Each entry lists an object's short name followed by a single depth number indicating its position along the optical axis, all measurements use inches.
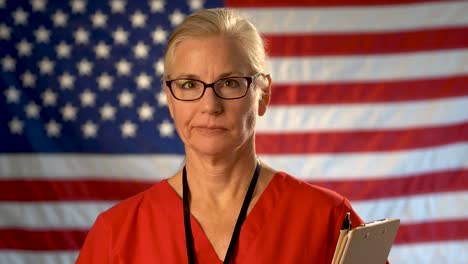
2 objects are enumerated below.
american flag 129.2
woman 82.7
